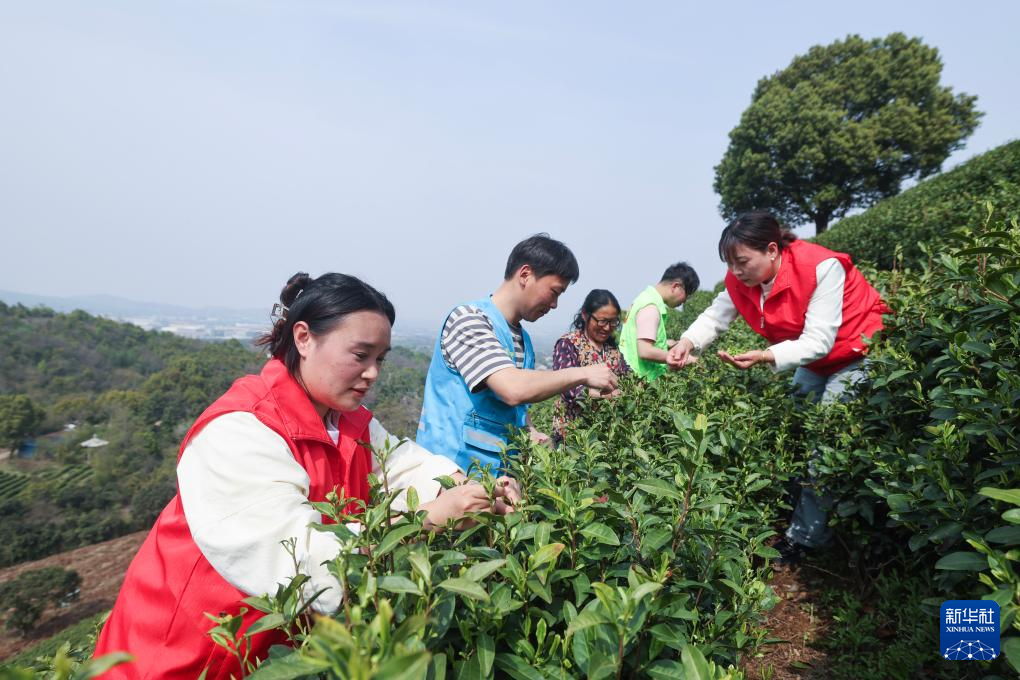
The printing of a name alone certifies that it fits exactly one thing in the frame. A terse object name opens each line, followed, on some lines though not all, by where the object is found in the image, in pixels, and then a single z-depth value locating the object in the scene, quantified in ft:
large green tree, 89.25
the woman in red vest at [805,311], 9.92
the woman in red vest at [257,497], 4.29
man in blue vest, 8.23
